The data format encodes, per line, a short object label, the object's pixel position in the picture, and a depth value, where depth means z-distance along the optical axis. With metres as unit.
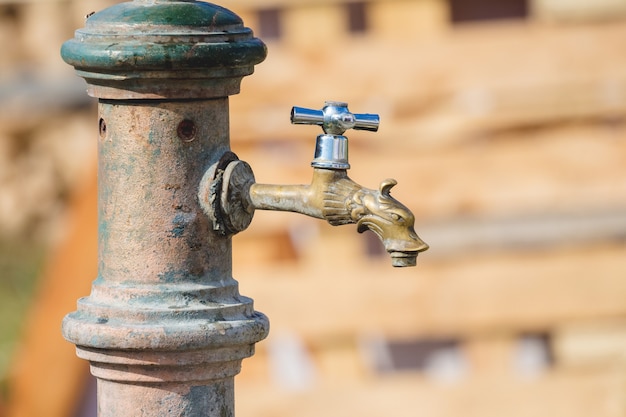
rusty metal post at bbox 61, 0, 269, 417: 1.97
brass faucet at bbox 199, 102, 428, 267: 1.97
